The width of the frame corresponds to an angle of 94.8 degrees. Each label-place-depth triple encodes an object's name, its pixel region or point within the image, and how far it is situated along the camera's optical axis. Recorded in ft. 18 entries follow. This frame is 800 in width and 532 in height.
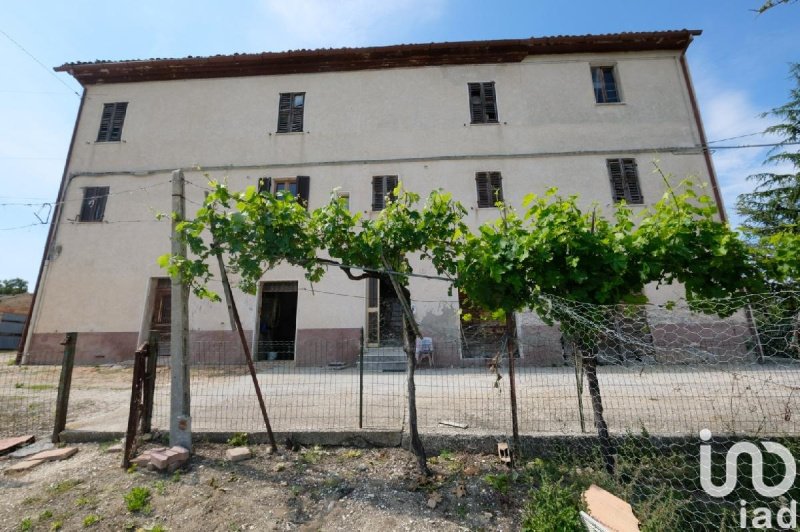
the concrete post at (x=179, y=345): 13.84
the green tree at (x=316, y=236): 12.41
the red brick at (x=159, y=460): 12.08
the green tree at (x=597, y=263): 11.57
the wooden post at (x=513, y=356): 12.69
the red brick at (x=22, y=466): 12.24
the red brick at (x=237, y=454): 12.99
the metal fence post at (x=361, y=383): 14.46
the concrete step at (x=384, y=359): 31.83
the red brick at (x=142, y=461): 12.39
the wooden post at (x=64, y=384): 14.65
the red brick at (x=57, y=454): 13.14
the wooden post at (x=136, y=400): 12.45
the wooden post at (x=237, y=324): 13.02
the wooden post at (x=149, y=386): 14.58
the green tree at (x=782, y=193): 40.63
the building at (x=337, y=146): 36.19
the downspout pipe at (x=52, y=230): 35.78
